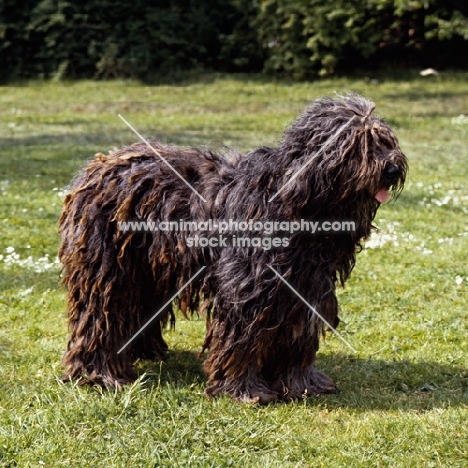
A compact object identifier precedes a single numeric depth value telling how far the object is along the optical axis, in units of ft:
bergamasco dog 14.23
